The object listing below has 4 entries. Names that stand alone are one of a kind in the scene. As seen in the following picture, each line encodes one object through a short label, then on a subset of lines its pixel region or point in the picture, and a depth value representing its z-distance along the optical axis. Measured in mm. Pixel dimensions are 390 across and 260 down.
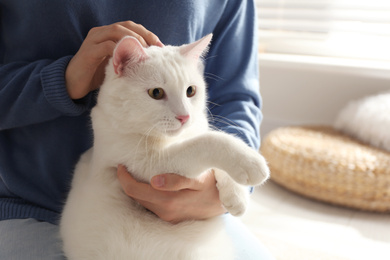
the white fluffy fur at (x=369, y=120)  1789
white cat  705
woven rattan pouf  1622
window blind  2201
